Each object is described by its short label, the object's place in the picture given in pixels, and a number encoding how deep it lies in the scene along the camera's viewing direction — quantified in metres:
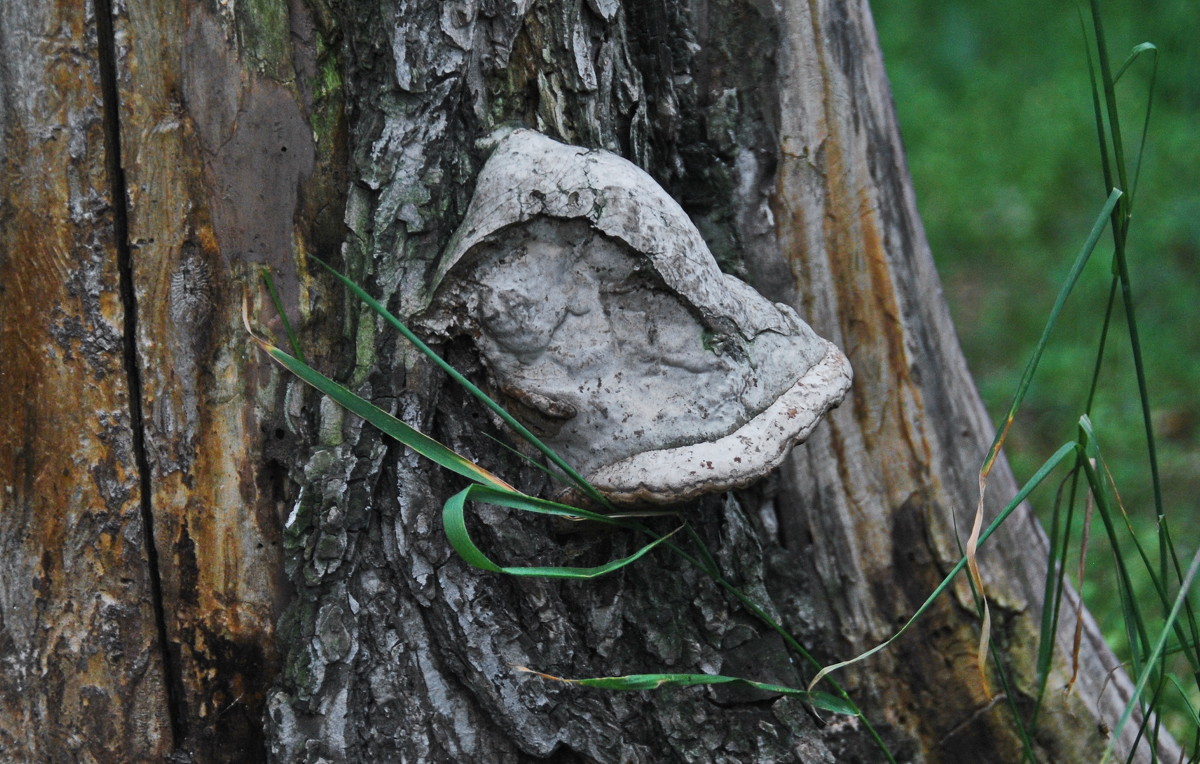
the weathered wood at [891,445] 1.99
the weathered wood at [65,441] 1.89
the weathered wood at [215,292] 1.90
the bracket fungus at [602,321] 1.89
